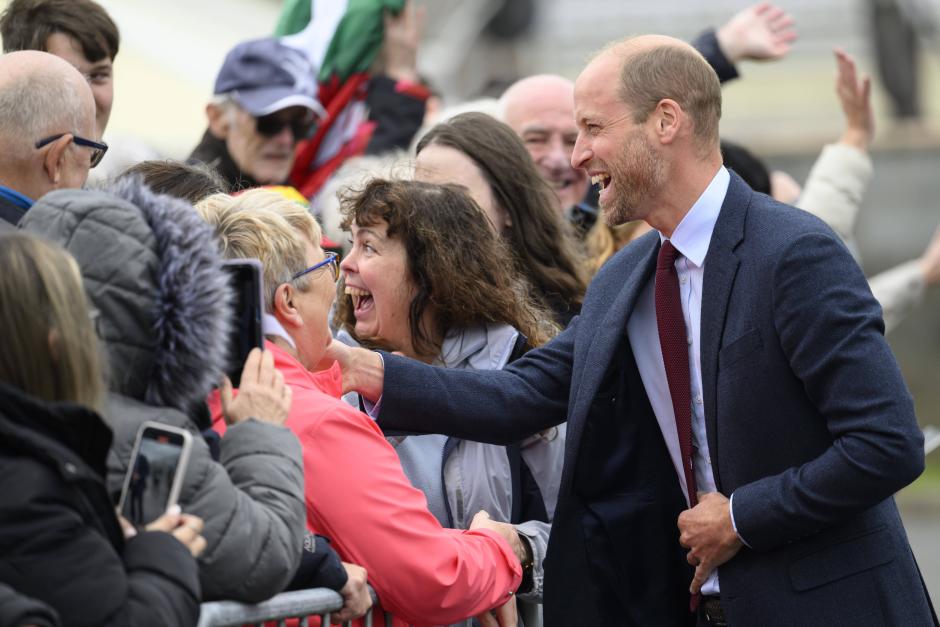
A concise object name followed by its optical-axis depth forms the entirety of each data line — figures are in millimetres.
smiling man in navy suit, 6980
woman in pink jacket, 6586
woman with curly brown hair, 8406
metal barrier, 5473
